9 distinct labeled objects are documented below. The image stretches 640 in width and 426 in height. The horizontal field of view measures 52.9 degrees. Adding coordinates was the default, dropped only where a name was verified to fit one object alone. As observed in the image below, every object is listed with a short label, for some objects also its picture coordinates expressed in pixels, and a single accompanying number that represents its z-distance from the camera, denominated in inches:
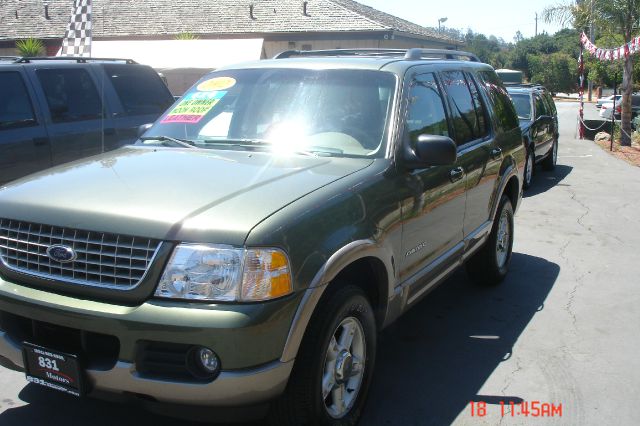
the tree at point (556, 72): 2411.0
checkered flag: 437.7
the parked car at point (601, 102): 1315.7
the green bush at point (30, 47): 1045.6
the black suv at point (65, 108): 243.0
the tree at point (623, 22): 672.4
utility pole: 697.7
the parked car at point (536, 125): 453.4
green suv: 105.7
